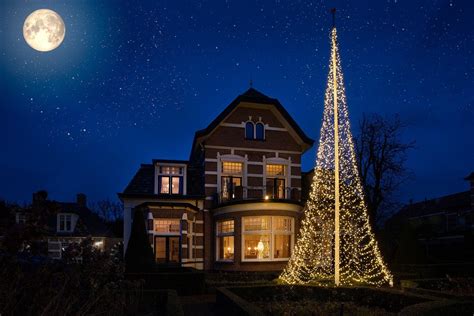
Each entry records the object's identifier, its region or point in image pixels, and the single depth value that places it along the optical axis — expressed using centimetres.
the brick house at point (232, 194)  2306
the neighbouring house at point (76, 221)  3562
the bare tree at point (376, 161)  2789
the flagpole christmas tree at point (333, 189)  1505
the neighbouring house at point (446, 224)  3426
